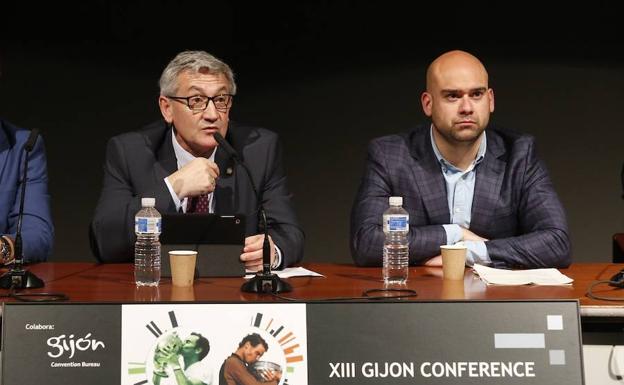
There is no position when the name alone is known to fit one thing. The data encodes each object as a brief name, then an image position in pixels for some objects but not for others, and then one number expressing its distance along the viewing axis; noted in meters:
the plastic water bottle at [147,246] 5.01
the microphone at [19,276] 4.85
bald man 6.33
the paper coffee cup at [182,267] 4.91
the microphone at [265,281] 4.63
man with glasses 5.92
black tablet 5.27
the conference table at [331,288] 4.36
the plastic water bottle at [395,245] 5.20
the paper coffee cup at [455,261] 5.08
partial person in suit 6.24
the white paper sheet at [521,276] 4.88
